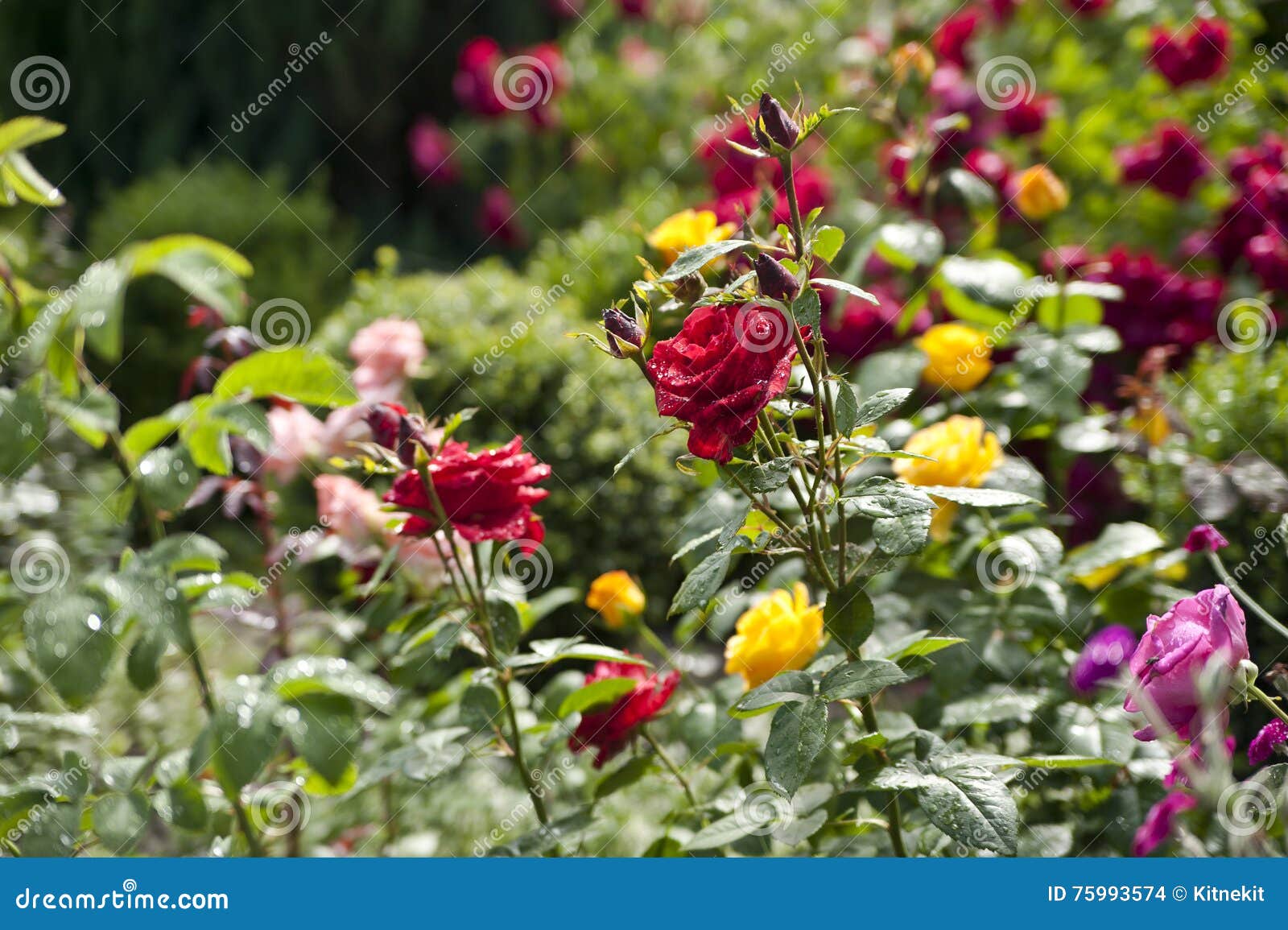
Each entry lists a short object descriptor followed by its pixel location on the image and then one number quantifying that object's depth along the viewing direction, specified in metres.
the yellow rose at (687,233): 2.57
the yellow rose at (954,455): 2.59
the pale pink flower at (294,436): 2.82
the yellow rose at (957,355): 2.74
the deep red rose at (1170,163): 3.56
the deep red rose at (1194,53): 3.83
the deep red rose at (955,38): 4.39
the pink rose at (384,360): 2.85
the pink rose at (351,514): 2.77
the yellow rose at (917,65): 2.82
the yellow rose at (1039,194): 2.94
